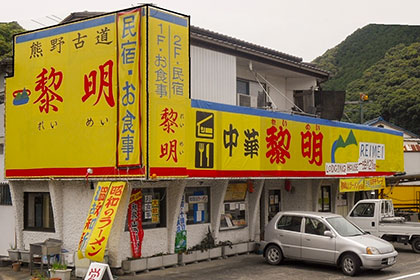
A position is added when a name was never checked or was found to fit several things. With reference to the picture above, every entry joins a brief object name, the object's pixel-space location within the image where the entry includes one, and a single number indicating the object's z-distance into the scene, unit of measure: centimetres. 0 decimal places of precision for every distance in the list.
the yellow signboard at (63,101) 1537
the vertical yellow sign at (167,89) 1455
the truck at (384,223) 2047
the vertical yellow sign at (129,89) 1451
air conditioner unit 2081
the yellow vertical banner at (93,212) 1462
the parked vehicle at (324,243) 1564
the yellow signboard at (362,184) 2377
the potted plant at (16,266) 1723
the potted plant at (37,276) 1457
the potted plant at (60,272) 1480
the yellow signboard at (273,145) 1639
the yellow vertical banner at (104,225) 1412
